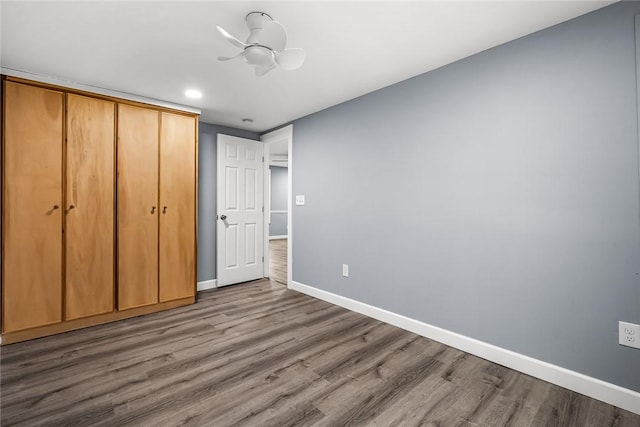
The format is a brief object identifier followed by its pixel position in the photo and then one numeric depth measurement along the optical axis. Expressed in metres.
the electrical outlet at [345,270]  3.23
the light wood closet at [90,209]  2.39
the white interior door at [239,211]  4.00
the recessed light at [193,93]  2.87
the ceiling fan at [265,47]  1.67
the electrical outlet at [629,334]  1.56
